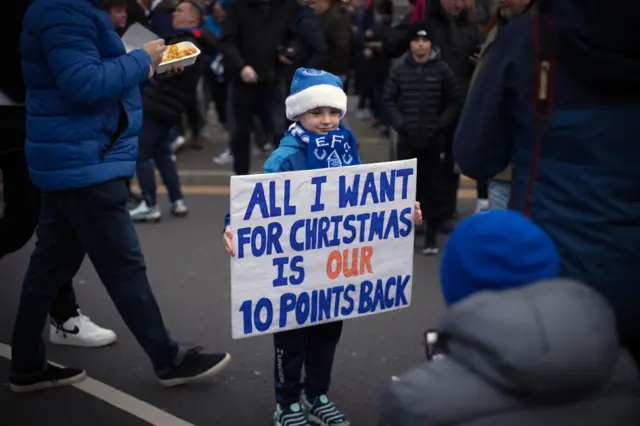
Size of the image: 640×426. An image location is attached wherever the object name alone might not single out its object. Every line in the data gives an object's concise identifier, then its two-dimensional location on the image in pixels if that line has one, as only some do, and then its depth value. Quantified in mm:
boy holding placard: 3512
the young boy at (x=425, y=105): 6539
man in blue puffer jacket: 3576
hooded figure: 1795
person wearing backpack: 2506
